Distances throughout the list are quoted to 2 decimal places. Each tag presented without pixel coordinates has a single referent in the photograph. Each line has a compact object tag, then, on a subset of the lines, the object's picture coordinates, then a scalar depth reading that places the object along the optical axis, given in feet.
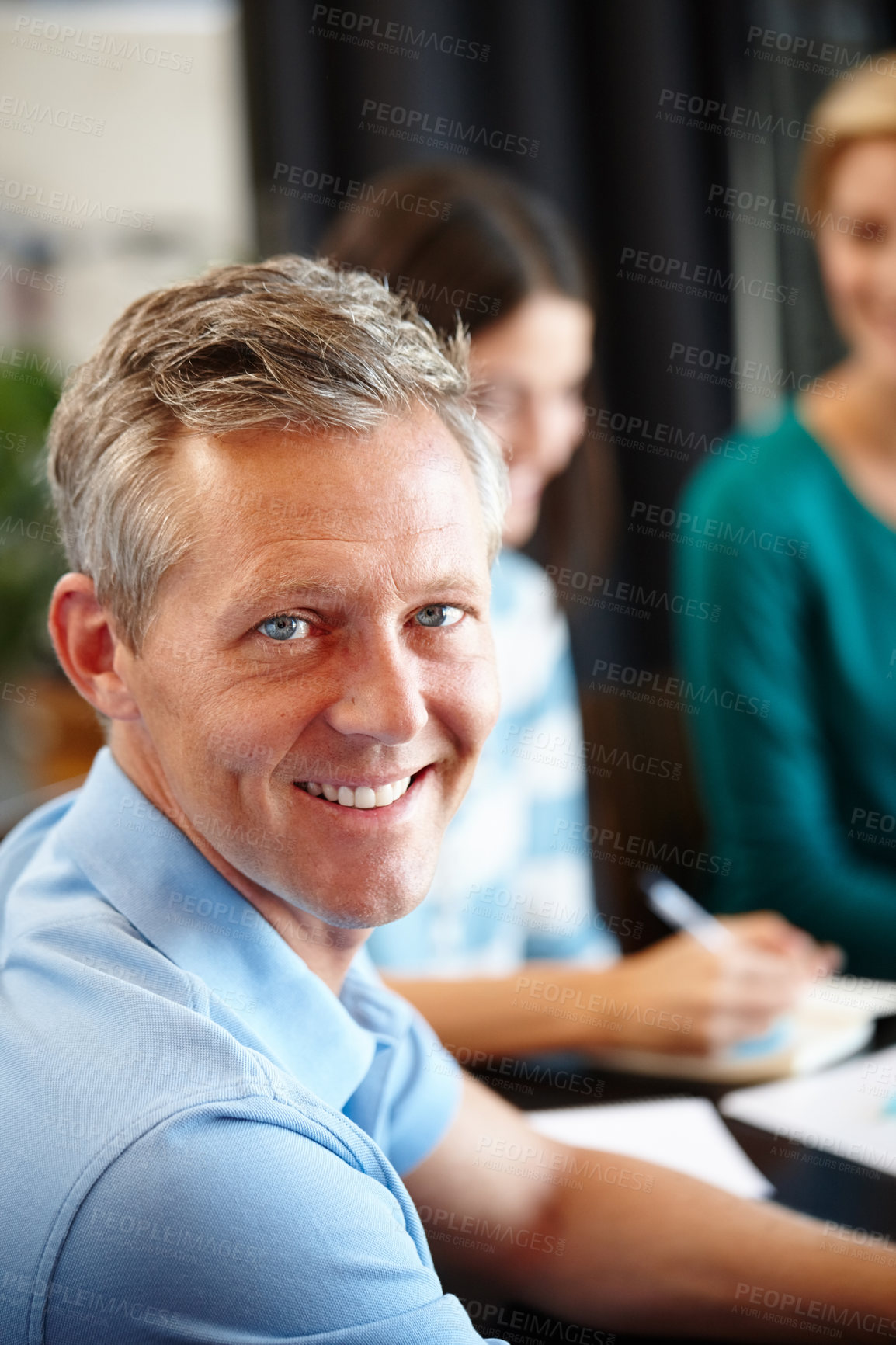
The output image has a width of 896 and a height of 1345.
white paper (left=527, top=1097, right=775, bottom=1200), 4.62
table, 4.35
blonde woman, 6.58
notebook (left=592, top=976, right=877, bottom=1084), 4.99
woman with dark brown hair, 5.18
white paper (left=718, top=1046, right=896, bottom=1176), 4.66
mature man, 3.73
